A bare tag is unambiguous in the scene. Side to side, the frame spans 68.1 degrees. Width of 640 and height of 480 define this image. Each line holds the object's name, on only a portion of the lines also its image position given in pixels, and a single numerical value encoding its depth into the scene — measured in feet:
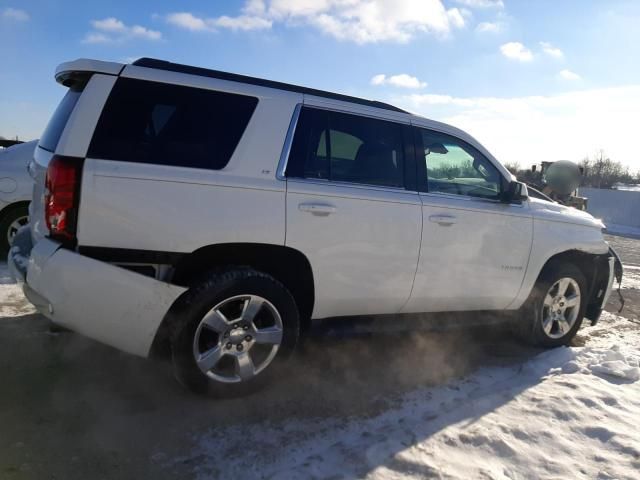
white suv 8.84
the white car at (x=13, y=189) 18.65
